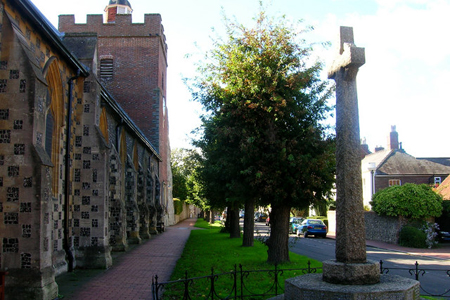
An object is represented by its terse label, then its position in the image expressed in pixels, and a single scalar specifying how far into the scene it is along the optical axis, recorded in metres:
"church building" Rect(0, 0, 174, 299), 8.25
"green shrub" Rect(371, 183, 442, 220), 24.48
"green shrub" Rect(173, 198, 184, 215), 54.58
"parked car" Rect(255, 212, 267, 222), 62.31
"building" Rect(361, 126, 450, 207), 39.09
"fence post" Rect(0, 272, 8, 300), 7.49
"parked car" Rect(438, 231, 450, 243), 26.31
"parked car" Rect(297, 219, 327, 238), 31.22
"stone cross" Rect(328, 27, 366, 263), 5.67
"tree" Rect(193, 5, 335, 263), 11.30
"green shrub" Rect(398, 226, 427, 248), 23.95
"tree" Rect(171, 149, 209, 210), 50.81
